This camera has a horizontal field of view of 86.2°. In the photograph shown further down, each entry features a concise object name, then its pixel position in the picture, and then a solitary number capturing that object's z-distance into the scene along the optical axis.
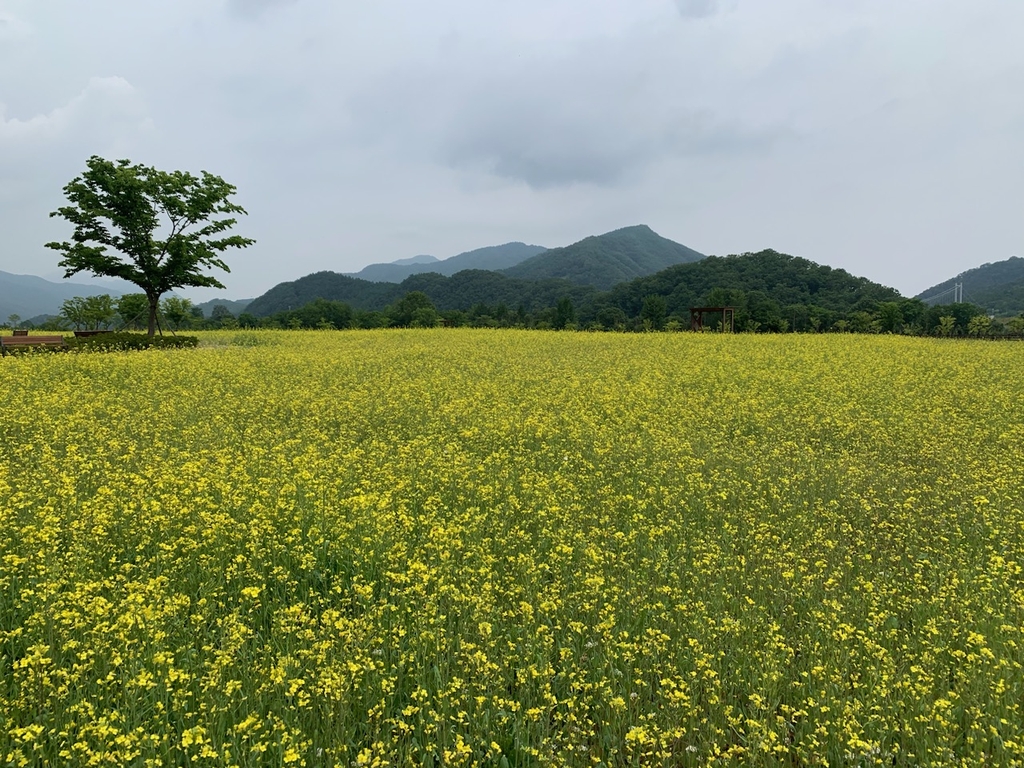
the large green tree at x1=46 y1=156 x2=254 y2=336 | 26.11
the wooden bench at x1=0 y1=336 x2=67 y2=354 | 19.95
